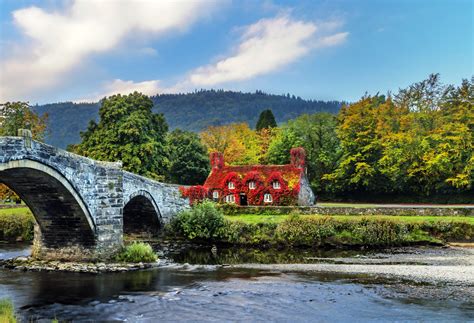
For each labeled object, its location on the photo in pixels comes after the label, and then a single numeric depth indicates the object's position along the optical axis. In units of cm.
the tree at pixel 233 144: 6569
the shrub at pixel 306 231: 3166
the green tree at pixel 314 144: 5966
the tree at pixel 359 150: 5388
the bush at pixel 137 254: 2578
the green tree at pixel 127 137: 4600
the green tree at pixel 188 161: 6041
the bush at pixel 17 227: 3566
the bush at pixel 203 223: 3316
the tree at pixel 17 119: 4316
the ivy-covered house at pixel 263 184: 4484
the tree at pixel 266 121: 7925
